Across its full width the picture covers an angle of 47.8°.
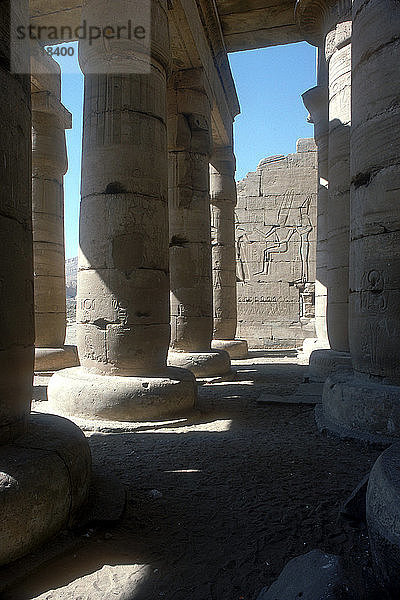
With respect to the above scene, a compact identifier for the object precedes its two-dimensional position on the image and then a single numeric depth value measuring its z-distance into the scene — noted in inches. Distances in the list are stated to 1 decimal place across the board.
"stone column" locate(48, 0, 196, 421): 220.4
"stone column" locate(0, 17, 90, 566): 97.5
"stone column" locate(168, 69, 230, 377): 337.1
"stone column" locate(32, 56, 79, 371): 395.9
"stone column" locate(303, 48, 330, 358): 415.2
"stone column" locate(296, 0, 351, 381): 311.1
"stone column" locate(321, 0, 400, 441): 181.5
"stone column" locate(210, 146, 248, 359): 466.3
